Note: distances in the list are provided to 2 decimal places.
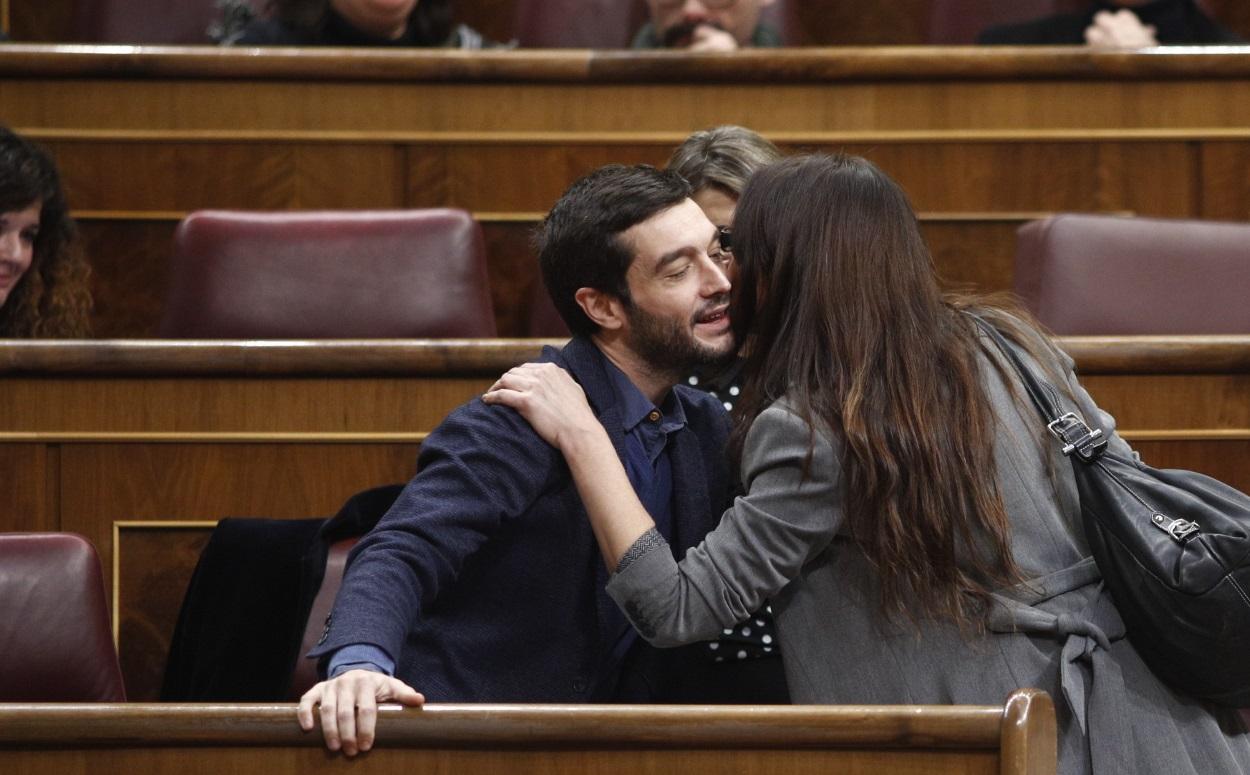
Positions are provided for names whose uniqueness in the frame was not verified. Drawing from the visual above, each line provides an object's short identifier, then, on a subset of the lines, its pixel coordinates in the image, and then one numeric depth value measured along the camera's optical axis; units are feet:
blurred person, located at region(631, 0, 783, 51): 31.88
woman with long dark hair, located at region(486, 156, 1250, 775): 26.64
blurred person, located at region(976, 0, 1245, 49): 32.56
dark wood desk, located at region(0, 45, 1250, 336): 30.93
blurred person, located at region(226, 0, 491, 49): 31.96
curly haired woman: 30.00
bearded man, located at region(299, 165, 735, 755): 26.84
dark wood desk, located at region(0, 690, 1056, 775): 25.88
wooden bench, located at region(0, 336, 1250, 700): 28.68
